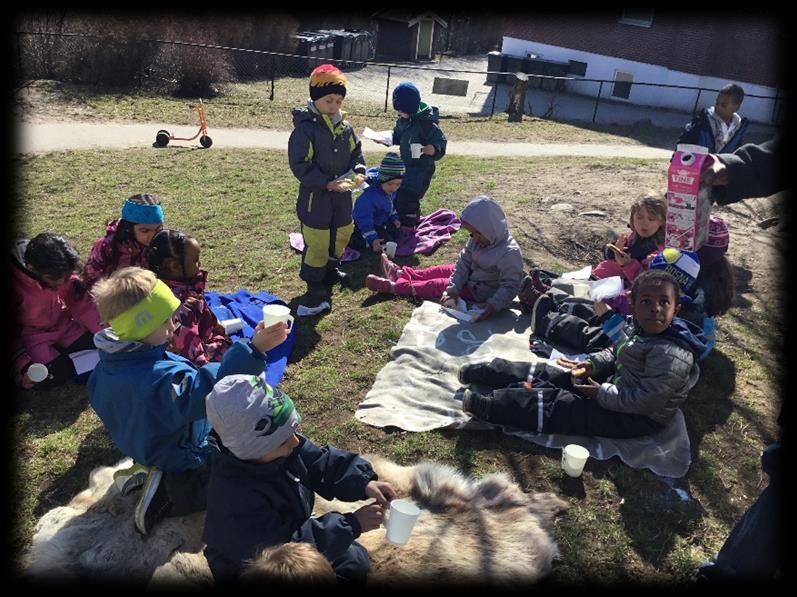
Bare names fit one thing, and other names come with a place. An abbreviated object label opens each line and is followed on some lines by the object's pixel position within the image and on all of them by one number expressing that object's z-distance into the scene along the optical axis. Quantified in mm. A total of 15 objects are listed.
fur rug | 3127
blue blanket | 5074
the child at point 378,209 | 7387
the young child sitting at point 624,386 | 4000
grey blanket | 4219
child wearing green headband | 3080
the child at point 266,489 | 2738
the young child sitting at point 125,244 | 4770
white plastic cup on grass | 3904
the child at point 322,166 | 5812
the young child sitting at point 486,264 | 5594
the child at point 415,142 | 8023
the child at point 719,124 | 7410
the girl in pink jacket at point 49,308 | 4547
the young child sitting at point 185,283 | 4570
